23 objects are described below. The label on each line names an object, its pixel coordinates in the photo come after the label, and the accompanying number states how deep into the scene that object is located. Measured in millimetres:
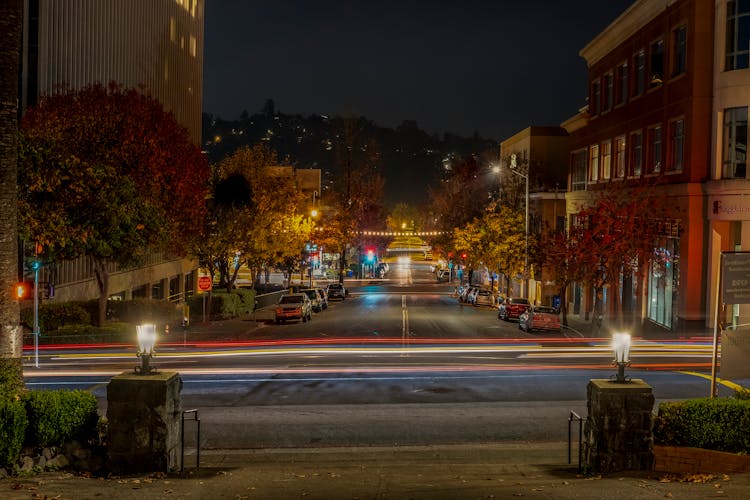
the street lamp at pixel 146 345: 12375
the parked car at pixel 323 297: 62469
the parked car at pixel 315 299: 59731
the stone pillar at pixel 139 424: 11789
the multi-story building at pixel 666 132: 36500
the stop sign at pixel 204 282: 45125
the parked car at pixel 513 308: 49844
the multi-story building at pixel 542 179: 66250
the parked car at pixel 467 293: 67062
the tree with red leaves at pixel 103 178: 34094
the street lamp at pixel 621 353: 12344
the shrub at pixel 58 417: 12031
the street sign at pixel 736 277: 14906
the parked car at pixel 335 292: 74250
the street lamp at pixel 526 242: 58000
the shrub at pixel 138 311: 45750
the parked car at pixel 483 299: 65500
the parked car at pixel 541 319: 42906
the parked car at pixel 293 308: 49281
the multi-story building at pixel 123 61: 41875
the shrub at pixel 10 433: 11492
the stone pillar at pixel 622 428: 11977
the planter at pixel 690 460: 12773
